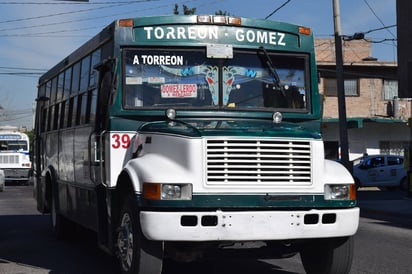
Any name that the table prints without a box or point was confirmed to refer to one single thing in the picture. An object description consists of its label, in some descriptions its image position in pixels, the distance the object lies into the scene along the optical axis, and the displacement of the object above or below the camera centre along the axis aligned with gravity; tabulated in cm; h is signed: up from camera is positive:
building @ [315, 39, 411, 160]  3444 +223
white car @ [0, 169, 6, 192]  2978 -119
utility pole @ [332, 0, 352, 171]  2075 +185
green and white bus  605 +4
